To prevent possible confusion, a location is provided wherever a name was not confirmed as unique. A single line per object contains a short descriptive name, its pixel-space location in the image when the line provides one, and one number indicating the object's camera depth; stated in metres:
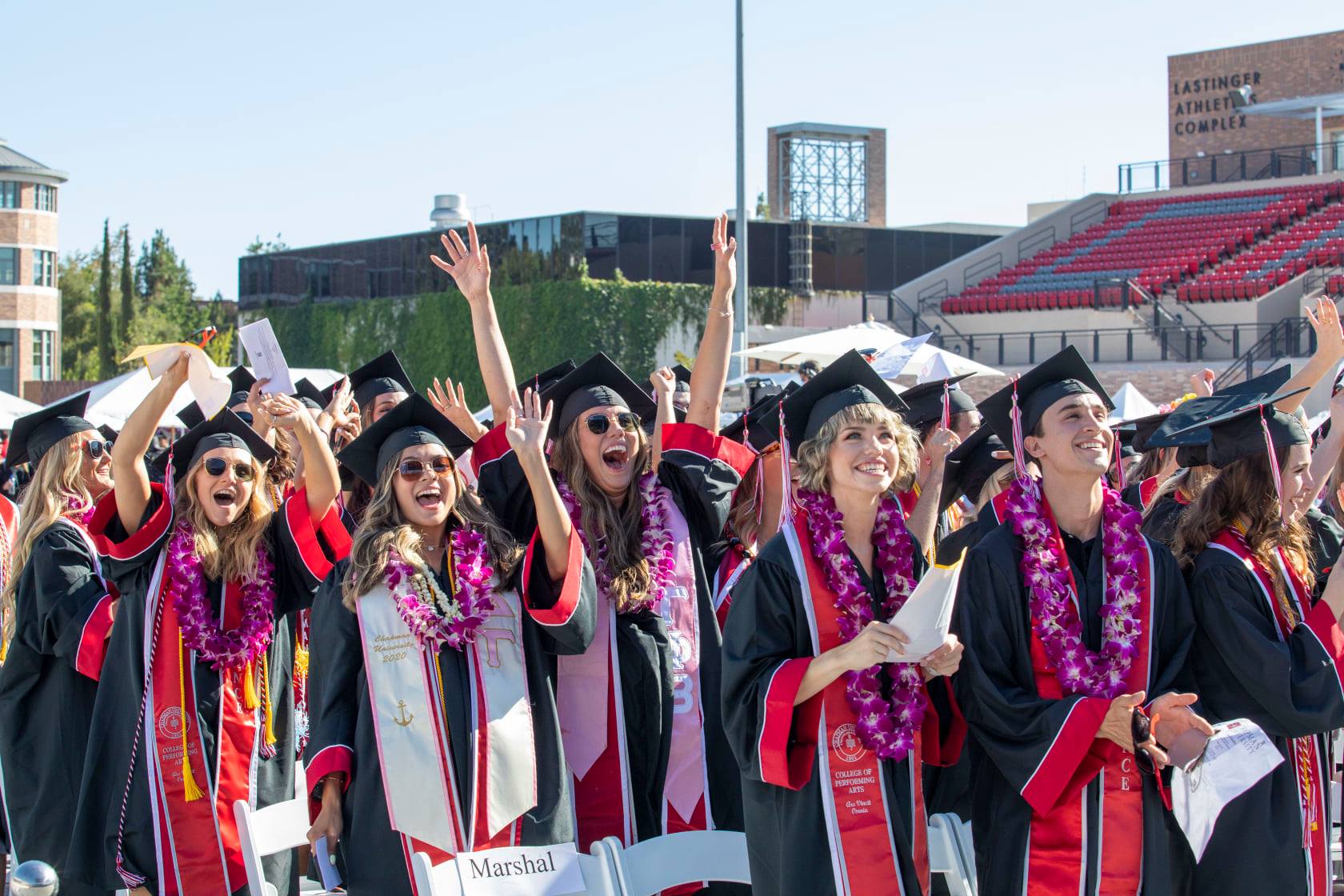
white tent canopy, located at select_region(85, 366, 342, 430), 12.13
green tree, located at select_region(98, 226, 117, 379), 50.34
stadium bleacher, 26.42
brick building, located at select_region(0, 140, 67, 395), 53.78
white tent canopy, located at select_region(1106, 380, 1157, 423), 9.85
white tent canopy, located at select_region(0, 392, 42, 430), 13.78
